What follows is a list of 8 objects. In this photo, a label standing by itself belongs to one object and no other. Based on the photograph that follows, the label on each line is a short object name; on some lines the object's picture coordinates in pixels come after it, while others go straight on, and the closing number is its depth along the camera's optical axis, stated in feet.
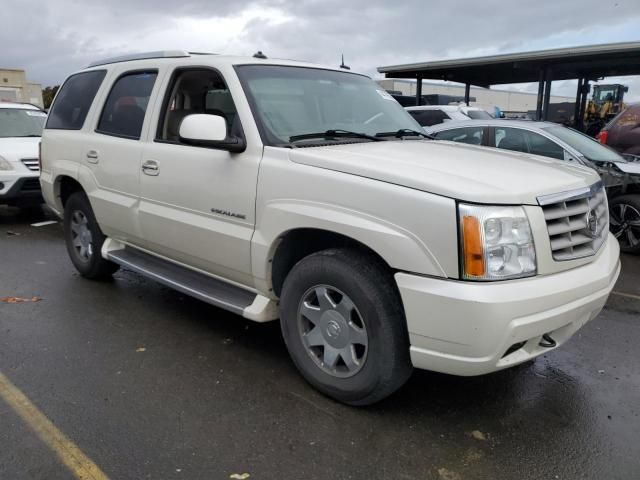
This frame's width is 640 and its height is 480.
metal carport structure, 47.39
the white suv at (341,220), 8.32
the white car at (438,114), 40.16
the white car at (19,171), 26.94
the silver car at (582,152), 21.63
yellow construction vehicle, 75.80
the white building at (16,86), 179.42
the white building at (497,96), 149.69
